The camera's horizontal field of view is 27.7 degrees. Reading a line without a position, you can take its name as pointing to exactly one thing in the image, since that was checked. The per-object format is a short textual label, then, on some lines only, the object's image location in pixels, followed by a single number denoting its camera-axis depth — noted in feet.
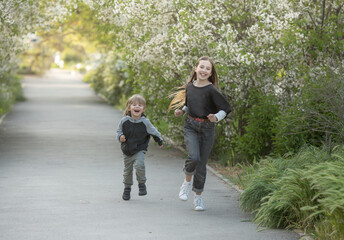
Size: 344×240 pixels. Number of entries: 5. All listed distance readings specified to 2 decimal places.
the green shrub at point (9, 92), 84.02
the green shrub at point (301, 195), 20.93
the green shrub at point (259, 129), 37.52
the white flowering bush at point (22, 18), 47.62
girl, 27.07
